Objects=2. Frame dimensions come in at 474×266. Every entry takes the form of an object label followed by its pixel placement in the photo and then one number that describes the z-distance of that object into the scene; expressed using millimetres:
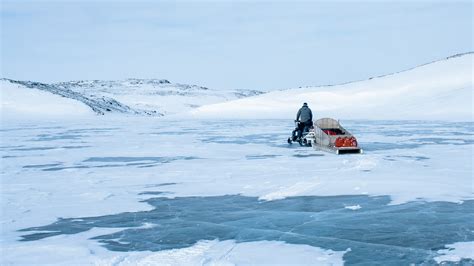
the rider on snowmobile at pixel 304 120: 20000
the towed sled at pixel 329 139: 16625
